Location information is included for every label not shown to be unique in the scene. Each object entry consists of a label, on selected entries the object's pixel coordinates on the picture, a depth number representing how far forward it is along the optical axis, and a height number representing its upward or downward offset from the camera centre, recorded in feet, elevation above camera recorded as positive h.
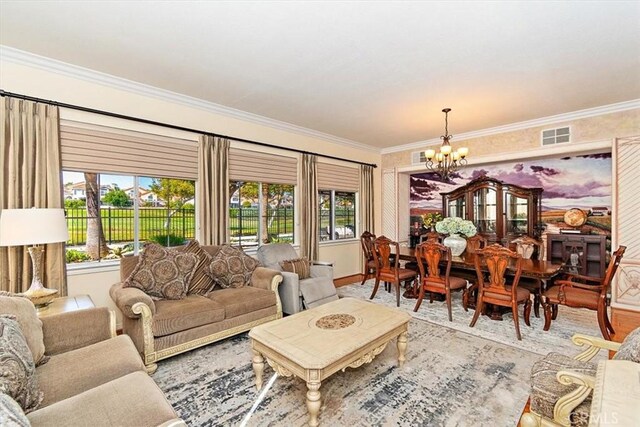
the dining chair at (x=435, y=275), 12.22 -2.79
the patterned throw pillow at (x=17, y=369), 4.14 -2.29
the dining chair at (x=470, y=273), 13.45 -3.13
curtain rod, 9.05 +3.66
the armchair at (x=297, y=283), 11.79 -3.02
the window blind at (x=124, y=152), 10.03 +2.38
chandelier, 13.74 +2.73
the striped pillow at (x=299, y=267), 12.91 -2.45
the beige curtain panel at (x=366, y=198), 21.04 +1.00
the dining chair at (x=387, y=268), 14.30 -2.90
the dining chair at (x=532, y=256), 12.01 -2.43
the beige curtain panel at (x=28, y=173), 8.83 +1.31
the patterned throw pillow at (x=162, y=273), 9.49 -2.00
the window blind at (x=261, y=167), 14.30 +2.40
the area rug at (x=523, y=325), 9.80 -4.53
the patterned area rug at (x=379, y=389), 6.37 -4.48
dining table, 10.70 -2.28
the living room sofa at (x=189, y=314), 8.22 -3.24
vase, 14.33 -1.65
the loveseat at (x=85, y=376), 4.15 -2.88
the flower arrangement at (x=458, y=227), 14.49 -0.81
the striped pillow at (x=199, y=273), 10.75 -2.26
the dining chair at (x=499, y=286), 10.41 -2.90
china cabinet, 18.07 +0.18
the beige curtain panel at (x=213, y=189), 12.94 +1.07
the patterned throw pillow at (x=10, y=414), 2.82 -2.02
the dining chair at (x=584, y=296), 9.78 -3.12
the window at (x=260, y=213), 14.85 -0.02
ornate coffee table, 6.15 -3.09
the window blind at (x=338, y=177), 18.56 +2.31
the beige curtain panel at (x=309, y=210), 17.15 +0.13
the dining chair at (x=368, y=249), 15.78 -2.05
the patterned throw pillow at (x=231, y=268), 11.34 -2.19
